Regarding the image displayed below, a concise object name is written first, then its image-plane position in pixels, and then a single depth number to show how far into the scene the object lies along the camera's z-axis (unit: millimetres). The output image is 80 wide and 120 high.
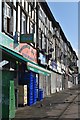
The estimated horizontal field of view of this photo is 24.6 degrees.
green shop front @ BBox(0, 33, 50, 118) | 8748
